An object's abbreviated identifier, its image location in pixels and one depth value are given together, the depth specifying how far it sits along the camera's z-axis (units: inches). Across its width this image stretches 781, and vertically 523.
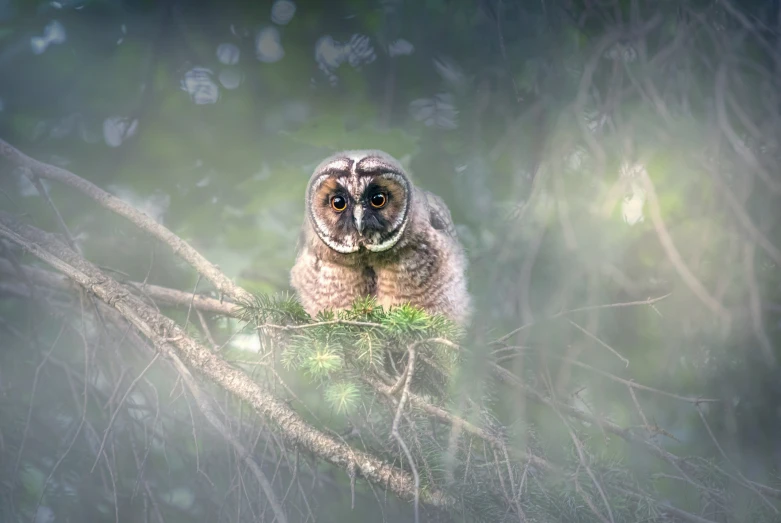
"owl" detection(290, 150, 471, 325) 311.1
